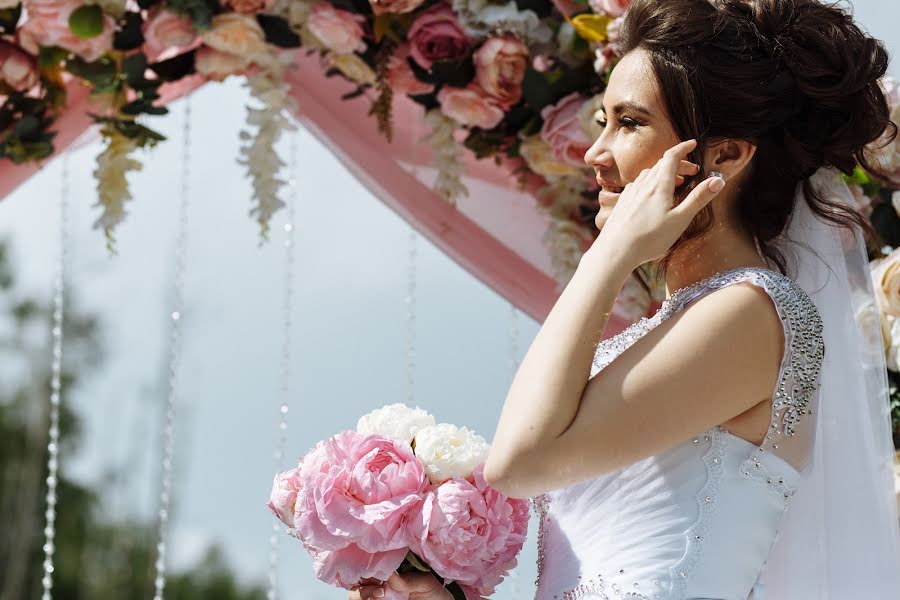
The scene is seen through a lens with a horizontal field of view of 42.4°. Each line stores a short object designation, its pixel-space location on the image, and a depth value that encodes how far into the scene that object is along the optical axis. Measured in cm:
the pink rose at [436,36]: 310
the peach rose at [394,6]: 301
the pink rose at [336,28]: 306
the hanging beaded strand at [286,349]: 342
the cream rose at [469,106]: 314
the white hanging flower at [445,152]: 325
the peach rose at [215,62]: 311
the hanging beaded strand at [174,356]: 345
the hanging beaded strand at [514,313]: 351
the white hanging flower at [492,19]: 306
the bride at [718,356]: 151
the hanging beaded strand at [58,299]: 340
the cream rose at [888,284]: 250
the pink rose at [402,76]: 318
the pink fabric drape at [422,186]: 332
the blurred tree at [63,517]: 1496
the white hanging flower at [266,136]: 310
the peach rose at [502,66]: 305
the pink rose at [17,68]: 305
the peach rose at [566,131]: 306
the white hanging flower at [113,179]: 312
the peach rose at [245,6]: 304
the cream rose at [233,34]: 304
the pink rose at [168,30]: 303
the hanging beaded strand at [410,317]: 350
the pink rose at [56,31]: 302
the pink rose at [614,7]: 278
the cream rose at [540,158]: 319
